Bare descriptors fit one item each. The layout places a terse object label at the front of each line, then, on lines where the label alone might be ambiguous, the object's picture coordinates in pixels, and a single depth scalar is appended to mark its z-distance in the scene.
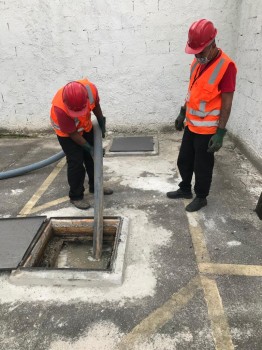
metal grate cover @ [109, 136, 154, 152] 5.34
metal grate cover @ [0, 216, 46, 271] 2.61
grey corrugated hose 4.39
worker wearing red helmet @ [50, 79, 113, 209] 2.80
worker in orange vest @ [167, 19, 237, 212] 2.66
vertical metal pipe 2.79
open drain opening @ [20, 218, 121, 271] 2.72
